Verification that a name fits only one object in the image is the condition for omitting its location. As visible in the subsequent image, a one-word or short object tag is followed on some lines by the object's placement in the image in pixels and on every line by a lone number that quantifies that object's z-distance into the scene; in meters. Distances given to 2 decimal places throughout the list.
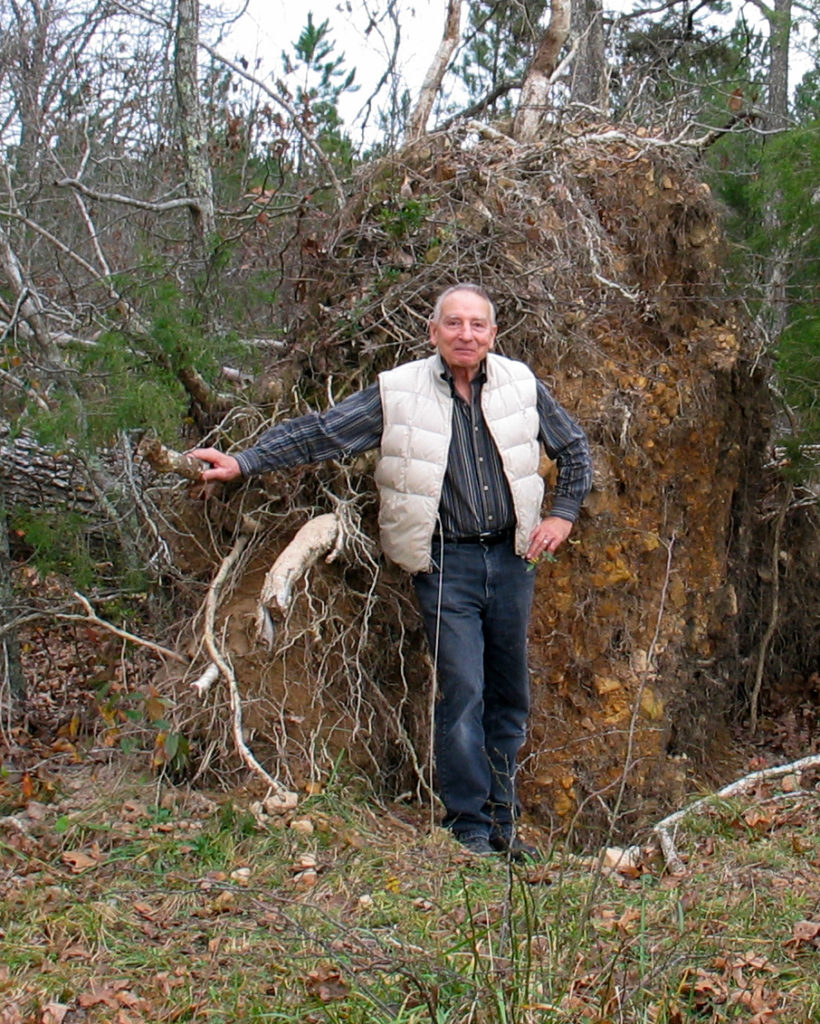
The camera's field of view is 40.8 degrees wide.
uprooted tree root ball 5.51
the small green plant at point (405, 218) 5.98
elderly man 4.67
